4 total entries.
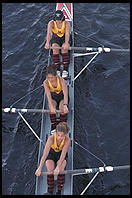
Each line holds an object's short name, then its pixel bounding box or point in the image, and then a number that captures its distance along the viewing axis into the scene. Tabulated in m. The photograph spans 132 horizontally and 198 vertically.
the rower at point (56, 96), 9.66
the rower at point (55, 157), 8.22
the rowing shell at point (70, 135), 8.65
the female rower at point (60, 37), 11.90
